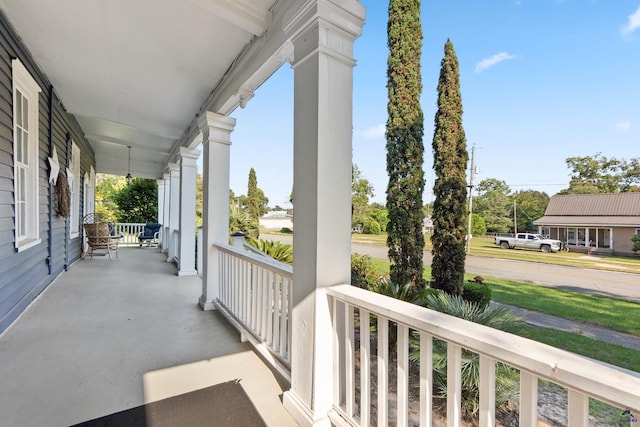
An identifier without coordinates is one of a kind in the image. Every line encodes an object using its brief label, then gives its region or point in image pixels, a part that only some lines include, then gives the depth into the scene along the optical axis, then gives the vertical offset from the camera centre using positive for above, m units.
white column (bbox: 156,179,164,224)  10.34 +0.59
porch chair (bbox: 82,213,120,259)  6.96 -0.59
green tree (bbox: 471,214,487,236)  20.07 -0.72
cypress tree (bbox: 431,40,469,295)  5.48 +0.98
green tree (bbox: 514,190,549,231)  25.05 +0.85
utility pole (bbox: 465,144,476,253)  8.37 +1.48
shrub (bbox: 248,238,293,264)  5.98 -0.78
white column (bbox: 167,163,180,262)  6.84 +0.13
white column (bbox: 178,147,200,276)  5.38 +0.10
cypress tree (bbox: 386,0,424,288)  4.97 +1.34
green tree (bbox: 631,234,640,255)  14.08 -1.31
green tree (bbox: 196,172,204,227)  18.43 +1.02
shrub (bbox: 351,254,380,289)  4.68 -1.02
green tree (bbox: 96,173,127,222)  17.98 +1.45
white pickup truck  17.16 -1.74
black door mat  1.62 -1.19
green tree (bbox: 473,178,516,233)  25.41 +0.99
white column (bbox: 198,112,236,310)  3.60 +0.26
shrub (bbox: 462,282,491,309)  4.74 -1.35
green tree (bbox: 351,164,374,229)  13.68 +0.81
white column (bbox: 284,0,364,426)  1.58 +0.17
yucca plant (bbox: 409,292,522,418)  1.81 -1.00
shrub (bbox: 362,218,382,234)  16.45 -0.75
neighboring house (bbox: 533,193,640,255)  15.00 -0.29
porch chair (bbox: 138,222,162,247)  10.32 -0.72
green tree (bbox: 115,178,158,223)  13.44 +0.52
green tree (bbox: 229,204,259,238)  10.20 -0.27
